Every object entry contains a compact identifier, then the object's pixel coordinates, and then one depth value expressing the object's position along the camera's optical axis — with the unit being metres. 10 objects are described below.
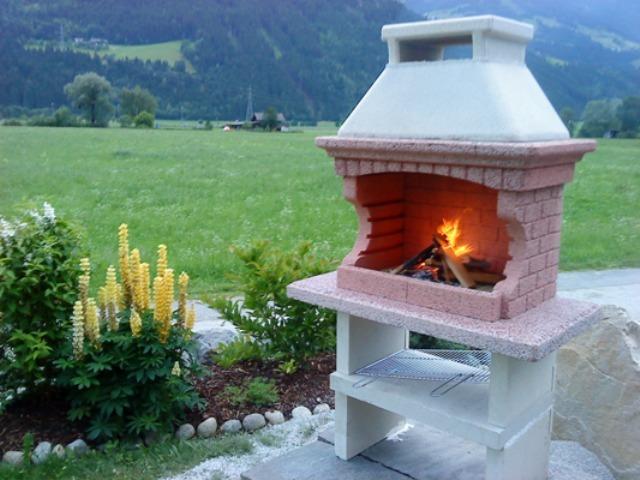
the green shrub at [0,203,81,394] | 4.25
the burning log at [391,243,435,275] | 3.88
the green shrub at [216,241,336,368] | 5.24
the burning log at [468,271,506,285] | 3.71
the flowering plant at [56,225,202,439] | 4.27
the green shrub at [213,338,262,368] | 5.12
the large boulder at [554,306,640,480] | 4.15
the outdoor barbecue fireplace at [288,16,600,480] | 3.13
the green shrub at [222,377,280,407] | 4.91
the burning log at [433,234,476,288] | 3.60
